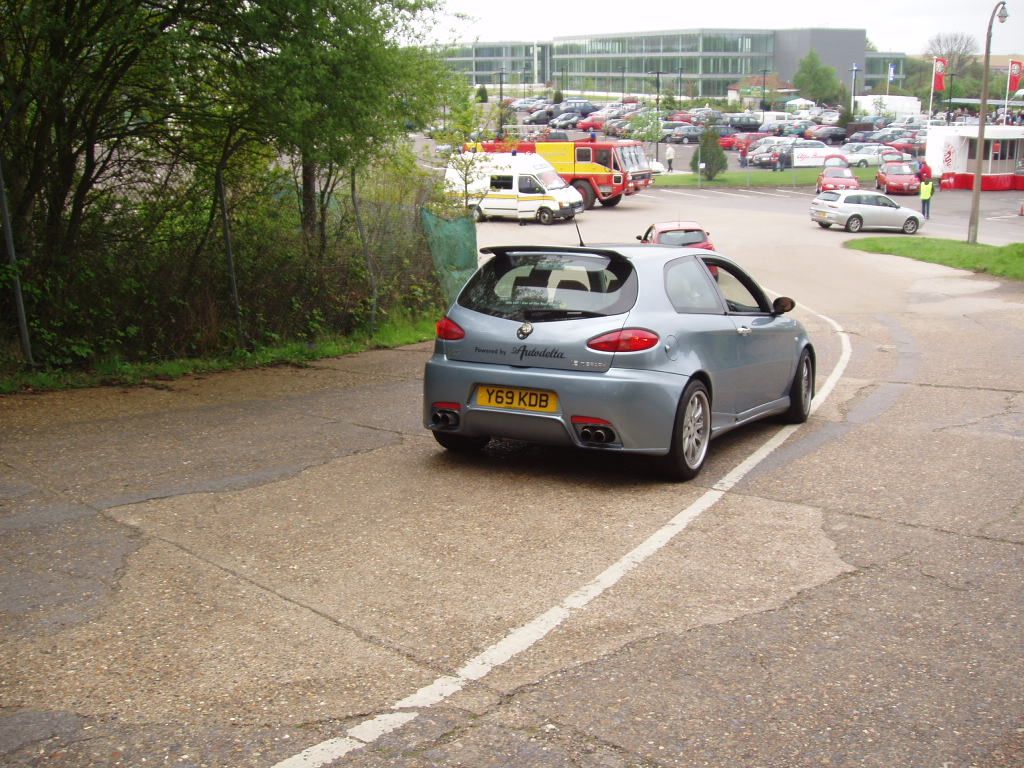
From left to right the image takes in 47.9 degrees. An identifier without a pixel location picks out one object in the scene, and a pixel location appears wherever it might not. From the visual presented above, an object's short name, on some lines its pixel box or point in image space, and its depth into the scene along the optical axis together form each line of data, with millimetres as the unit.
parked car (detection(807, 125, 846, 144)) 93688
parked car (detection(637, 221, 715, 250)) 24580
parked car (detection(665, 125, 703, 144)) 92500
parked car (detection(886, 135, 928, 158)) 80500
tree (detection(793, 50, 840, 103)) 135000
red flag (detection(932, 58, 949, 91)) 61562
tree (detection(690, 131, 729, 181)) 64188
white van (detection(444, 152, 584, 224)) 41188
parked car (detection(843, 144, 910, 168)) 75688
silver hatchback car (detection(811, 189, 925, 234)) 41656
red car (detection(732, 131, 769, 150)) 86312
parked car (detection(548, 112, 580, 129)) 98375
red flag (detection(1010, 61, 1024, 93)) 55875
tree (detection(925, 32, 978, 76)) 143875
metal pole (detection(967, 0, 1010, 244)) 35281
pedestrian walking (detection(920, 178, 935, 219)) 45938
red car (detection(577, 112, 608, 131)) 93500
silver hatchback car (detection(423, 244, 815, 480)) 7172
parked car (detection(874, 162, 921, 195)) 58250
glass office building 162750
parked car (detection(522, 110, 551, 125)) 105938
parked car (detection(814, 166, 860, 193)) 52281
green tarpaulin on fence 16516
